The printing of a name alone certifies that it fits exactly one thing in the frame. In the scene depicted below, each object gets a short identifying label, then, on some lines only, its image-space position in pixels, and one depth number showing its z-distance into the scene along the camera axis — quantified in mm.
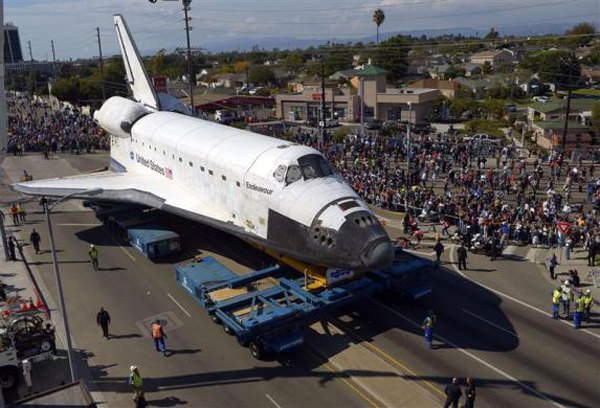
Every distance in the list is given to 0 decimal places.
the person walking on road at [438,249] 22009
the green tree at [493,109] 67312
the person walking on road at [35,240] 25375
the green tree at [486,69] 129000
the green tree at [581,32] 153625
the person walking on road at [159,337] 16203
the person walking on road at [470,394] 12961
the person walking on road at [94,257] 23266
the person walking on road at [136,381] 13805
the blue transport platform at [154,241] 23727
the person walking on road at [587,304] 17500
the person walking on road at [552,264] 20875
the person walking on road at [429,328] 16094
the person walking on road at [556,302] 17672
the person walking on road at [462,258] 22066
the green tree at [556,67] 91562
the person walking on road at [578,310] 17234
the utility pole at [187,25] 46841
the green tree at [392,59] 114812
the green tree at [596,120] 46469
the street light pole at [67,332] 13500
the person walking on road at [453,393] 12828
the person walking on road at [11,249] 24594
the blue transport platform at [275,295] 15609
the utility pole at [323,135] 47744
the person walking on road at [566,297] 17797
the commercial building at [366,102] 62438
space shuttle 16203
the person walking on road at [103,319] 17375
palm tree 143625
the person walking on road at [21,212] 30562
